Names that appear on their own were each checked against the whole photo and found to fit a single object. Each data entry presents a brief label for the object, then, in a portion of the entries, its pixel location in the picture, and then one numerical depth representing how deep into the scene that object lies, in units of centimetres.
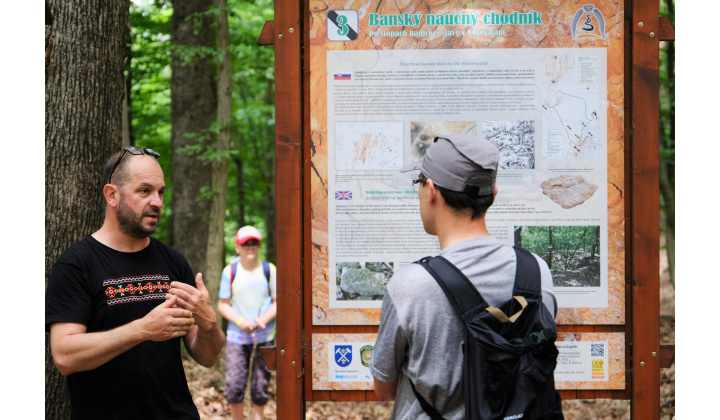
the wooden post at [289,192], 352
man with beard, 276
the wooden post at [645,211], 349
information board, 355
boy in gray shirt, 209
